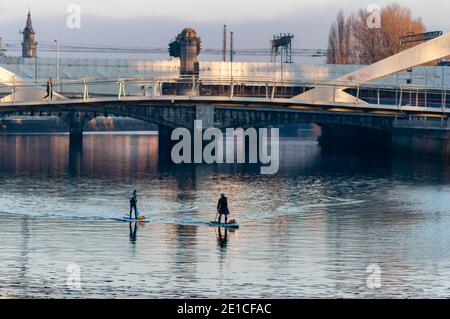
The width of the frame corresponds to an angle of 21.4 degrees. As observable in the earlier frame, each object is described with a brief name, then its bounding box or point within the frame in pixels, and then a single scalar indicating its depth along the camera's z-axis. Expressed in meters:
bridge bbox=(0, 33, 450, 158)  97.75
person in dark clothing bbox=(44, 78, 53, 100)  96.61
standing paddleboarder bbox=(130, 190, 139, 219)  64.44
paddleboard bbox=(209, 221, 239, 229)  61.91
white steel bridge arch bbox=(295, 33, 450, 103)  99.50
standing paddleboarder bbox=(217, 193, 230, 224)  62.66
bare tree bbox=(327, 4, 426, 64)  189.25
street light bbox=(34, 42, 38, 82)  167.00
